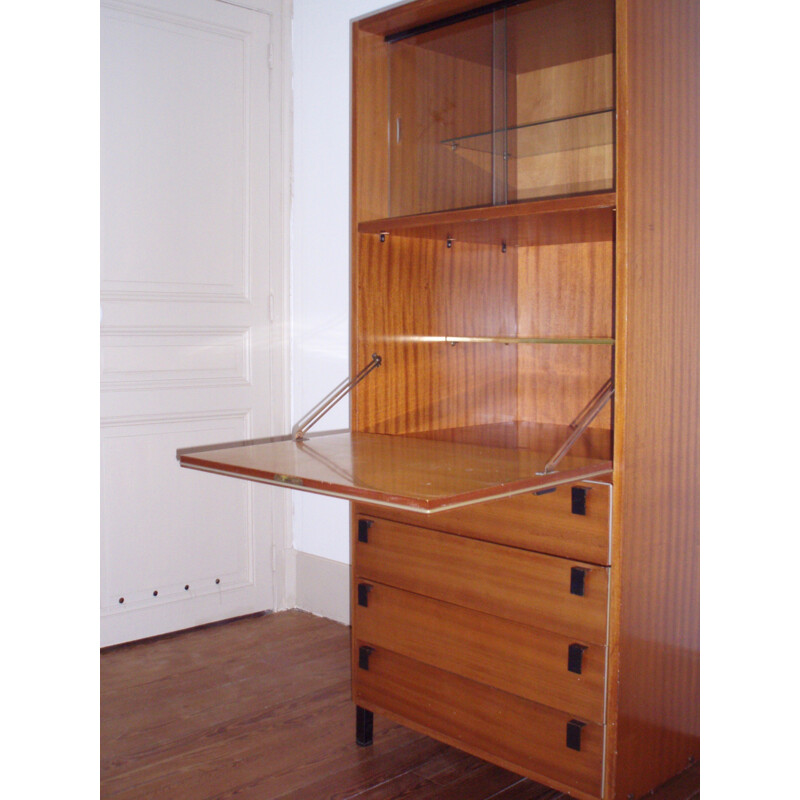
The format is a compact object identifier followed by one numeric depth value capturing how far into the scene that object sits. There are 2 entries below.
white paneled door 3.20
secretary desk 1.87
